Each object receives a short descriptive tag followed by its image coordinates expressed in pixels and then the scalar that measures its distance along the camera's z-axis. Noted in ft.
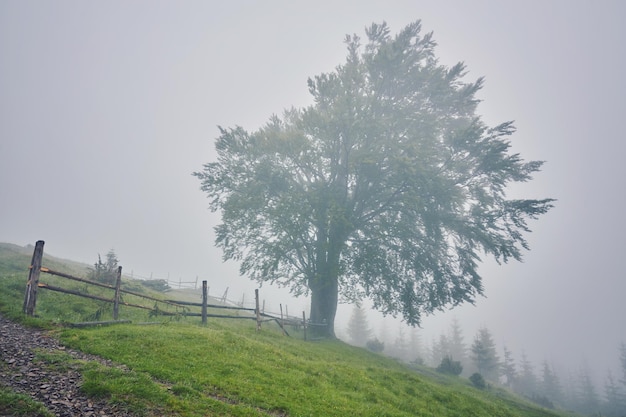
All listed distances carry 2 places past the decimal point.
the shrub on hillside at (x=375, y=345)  149.48
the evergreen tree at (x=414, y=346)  259.60
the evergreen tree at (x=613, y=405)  179.86
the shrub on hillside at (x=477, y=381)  101.45
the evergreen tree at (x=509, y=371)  204.23
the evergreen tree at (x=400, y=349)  232.12
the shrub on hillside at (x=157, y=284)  136.67
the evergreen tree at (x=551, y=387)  211.61
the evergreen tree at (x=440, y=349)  229.45
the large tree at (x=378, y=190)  88.89
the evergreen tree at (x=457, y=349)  223.92
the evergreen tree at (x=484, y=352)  168.14
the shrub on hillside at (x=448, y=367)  107.24
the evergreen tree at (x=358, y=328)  246.60
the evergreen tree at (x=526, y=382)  224.94
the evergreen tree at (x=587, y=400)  204.67
